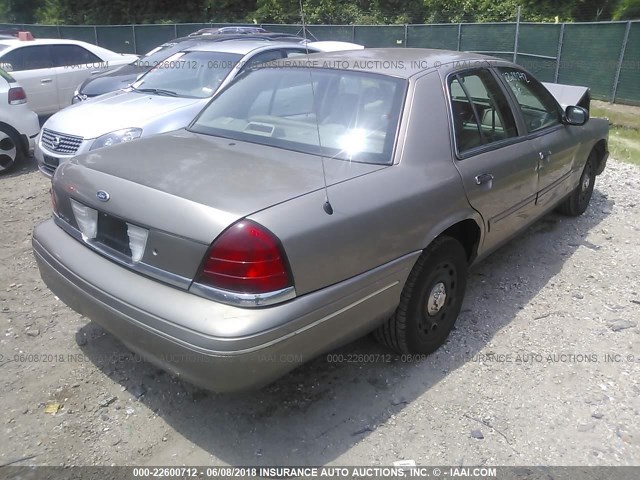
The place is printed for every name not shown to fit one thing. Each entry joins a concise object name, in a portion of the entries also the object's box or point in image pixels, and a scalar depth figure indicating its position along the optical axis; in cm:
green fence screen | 1270
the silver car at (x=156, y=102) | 575
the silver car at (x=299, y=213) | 232
